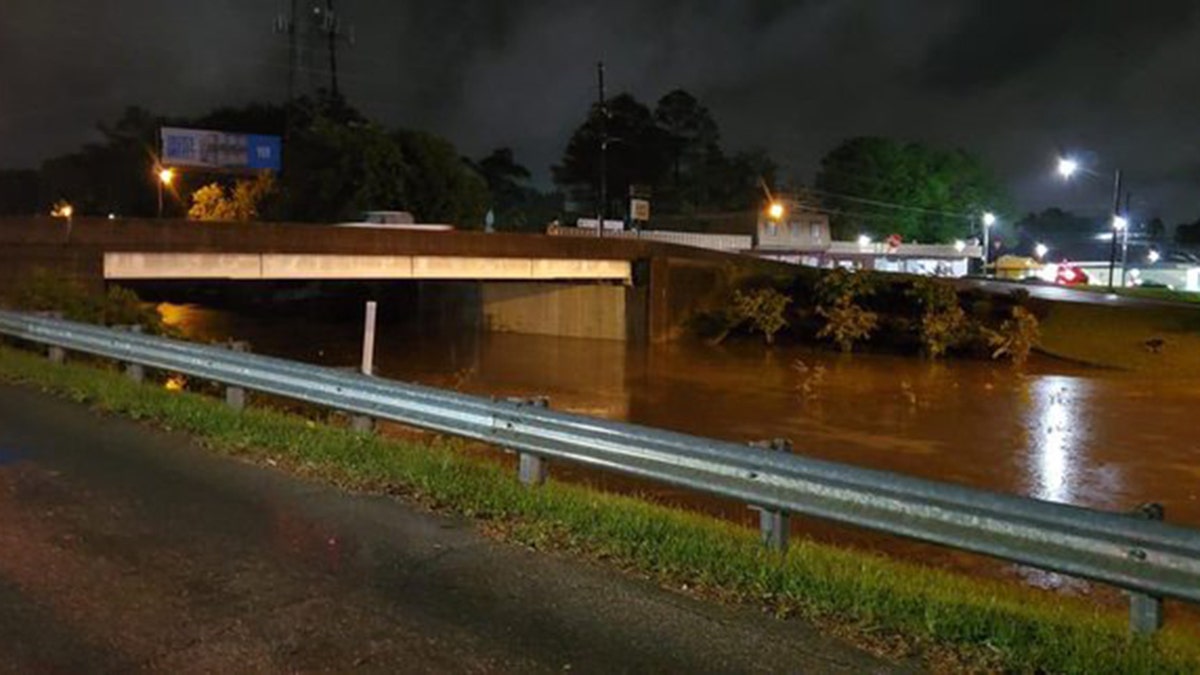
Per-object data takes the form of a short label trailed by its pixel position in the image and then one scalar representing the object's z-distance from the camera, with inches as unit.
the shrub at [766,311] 1697.8
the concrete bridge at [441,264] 1090.7
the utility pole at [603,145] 2430.0
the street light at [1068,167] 2038.6
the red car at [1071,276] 3024.9
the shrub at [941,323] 1556.3
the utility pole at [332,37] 2704.2
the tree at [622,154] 4220.0
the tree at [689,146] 4288.9
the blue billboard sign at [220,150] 3002.0
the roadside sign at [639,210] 2874.0
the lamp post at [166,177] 2979.8
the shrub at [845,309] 1631.4
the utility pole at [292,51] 2687.0
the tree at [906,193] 4210.1
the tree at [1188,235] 5772.6
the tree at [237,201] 2736.2
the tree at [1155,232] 5803.2
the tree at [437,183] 2556.6
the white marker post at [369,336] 614.2
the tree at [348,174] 2466.8
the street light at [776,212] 3521.2
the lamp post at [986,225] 3831.2
